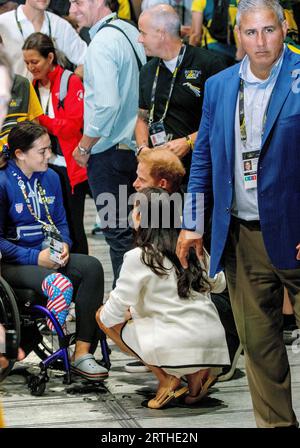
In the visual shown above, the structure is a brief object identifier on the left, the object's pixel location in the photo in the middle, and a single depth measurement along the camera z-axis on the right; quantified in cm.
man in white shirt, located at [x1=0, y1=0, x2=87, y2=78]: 751
